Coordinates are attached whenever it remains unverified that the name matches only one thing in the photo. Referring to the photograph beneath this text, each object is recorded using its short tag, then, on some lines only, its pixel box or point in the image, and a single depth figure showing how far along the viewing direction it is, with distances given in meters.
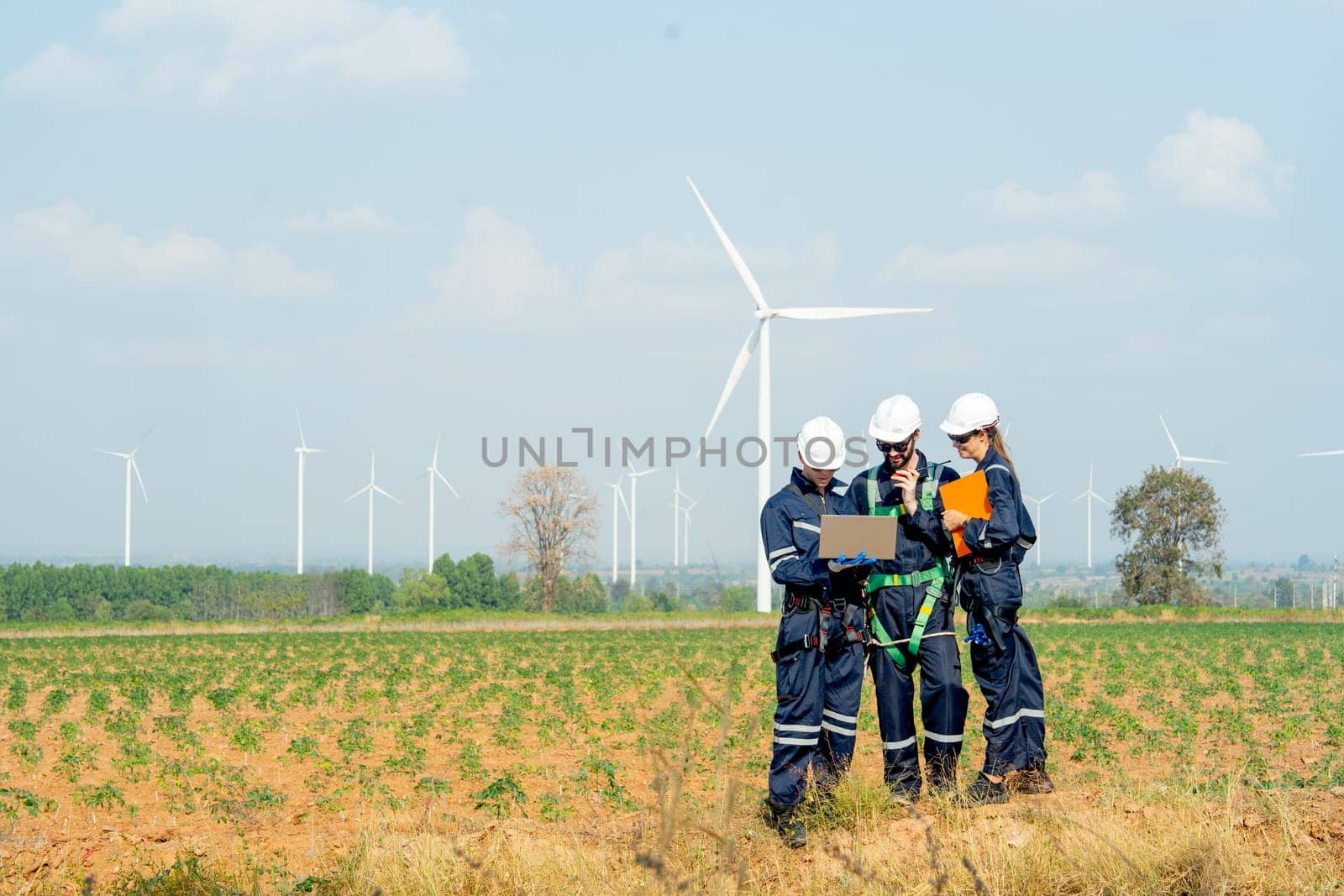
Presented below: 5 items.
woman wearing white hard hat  14.61
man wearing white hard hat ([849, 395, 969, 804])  14.53
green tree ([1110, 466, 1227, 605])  149.75
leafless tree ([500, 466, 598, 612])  153.87
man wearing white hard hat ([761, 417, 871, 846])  14.09
